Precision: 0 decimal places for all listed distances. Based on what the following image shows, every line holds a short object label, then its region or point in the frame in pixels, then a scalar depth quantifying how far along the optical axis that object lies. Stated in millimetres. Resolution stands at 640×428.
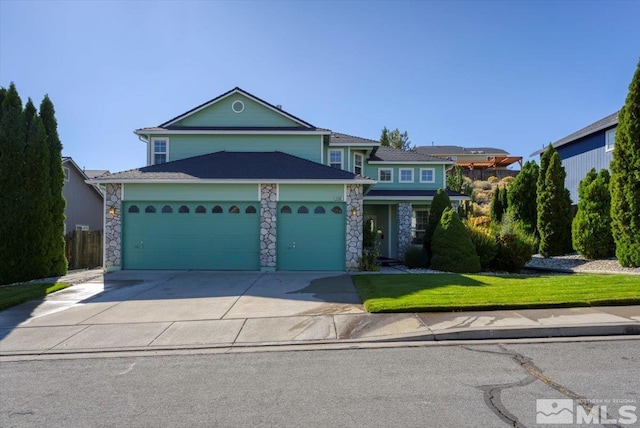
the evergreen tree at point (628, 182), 14188
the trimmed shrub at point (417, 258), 15836
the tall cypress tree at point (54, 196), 13961
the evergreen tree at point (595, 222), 17000
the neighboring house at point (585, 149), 24422
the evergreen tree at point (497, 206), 27073
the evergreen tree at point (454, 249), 14430
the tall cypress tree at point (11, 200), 13031
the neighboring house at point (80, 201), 25094
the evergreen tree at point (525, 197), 21859
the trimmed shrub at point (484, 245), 15570
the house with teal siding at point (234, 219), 14703
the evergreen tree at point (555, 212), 19453
